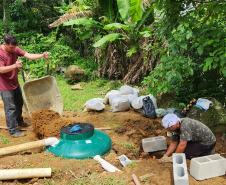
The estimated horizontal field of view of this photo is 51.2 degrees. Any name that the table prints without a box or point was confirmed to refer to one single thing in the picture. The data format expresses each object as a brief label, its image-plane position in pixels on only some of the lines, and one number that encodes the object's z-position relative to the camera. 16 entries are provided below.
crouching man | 3.29
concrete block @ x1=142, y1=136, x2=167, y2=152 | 3.69
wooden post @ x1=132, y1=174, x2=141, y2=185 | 2.97
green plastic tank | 3.47
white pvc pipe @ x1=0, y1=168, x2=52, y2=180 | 3.11
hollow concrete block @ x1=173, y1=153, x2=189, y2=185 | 2.87
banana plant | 4.98
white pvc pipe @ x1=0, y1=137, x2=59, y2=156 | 3.55
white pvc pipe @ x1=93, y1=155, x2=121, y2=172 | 3.24
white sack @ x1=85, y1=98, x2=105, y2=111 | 4.79
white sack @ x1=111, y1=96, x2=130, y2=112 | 4.79
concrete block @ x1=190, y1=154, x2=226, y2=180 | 3.05
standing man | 4.00
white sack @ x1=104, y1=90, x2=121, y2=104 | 5.05
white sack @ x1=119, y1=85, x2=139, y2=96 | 5.11
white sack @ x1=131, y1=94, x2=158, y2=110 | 4.72
